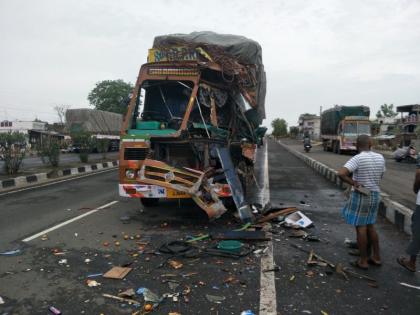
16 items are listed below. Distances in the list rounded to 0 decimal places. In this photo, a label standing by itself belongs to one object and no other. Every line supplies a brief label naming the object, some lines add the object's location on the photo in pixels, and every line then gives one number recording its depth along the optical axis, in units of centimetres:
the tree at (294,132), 10888
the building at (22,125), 5894
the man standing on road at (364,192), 506
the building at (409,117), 4429
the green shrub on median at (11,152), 1529
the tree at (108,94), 7806
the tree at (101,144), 2425
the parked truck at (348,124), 2995
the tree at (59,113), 7900
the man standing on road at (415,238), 487
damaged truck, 718
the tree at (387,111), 11438
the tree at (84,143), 2138
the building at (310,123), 10651
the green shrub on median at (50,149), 1795
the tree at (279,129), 11964
